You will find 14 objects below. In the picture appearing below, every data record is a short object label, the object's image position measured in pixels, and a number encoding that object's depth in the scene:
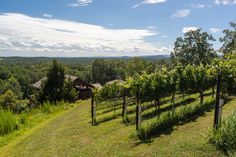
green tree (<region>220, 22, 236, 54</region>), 30.24
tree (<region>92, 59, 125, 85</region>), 75.10
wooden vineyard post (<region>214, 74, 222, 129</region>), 6.05
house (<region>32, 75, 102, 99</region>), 43.70
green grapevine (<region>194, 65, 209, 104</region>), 13.50
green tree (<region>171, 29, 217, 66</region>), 34.82
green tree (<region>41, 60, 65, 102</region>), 32.17
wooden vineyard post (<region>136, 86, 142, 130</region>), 8.20
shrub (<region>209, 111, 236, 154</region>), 5.04
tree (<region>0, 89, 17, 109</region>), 41.51
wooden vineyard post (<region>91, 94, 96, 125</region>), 12.24
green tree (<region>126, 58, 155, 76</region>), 45.94
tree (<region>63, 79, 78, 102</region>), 32.62
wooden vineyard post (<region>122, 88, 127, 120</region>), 11.50
